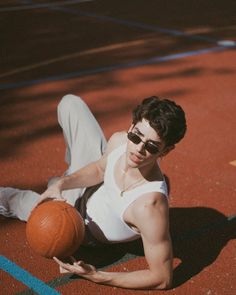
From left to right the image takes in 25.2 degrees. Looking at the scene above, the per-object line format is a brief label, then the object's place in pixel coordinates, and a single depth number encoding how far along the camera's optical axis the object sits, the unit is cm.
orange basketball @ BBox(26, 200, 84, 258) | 348
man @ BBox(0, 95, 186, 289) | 329
